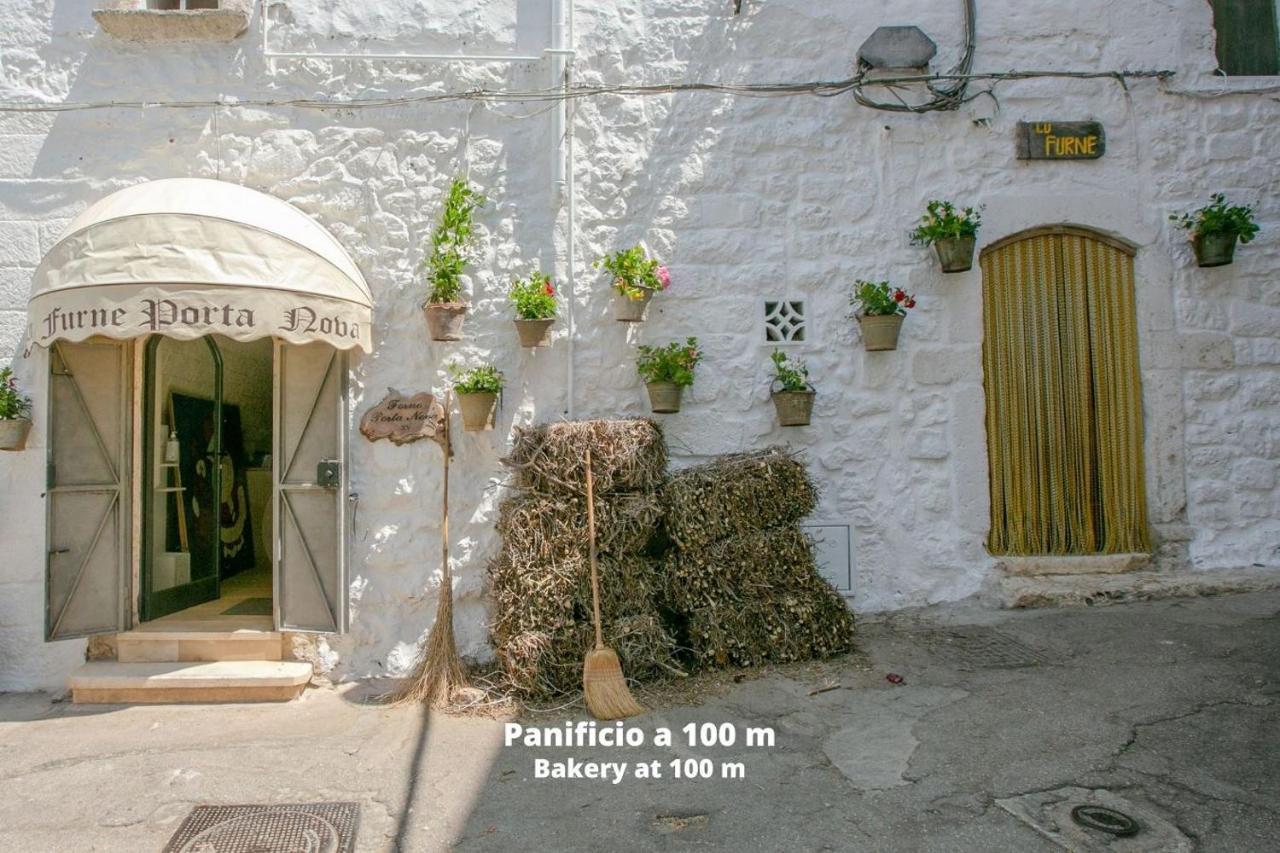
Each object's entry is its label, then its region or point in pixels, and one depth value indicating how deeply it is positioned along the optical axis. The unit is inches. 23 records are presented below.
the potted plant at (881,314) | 225.6
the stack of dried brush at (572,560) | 199.5
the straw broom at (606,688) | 188.1
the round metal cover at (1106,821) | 132.2
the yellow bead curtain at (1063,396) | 235.0
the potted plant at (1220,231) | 228.4
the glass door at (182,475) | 239.1
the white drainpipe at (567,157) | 228.8
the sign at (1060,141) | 236.7
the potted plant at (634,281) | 222.5
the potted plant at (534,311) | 218.8
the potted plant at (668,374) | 220.8
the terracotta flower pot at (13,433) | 219.3
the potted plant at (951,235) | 226.7
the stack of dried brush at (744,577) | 204.7
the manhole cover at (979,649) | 199.6
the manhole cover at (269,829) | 142.1
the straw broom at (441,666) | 208.5
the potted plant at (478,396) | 217.2
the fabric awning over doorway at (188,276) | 187.5
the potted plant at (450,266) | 220.4
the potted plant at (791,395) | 223.6
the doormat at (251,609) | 251.2
